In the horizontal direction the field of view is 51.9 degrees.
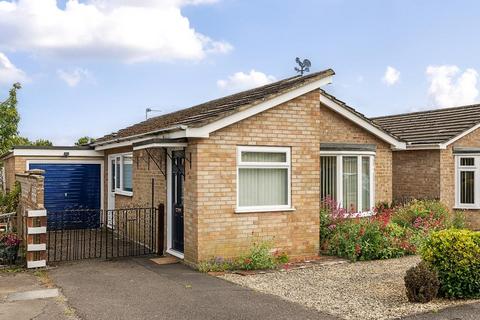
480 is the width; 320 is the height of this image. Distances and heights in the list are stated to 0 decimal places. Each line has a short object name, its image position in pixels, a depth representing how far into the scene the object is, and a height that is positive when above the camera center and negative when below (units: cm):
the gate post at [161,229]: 1116 -127
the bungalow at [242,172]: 951 +2
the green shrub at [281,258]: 1009 -175
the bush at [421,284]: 705 -161
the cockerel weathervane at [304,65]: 1369 +300
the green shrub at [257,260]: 952 -169
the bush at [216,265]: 931 -176
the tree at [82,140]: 3722 +251
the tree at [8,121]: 2331 +248
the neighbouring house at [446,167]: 1530 +16
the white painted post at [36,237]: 954 -124
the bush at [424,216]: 1283 -119
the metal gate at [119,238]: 1120 -178
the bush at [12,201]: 1388 -79
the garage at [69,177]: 1563 -12
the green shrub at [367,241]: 1065 -153
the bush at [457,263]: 736 -137
